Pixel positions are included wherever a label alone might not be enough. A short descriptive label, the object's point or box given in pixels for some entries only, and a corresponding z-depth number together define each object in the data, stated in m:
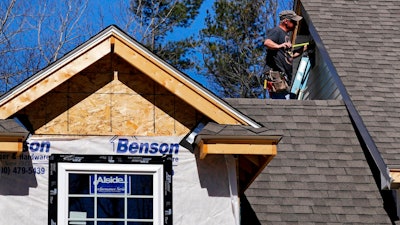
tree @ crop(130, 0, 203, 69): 32.91
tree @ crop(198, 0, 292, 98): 32.25
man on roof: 15.57
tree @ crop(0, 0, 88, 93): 28.36
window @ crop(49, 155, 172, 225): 10.70
